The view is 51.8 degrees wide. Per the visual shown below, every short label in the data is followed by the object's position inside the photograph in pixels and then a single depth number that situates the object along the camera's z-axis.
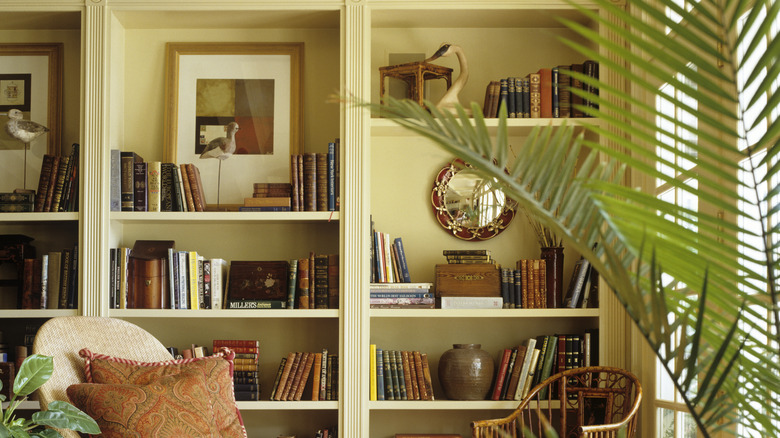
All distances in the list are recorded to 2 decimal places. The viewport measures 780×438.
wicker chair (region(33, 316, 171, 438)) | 2.83
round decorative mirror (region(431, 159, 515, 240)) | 3.96
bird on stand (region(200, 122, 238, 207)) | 3.84
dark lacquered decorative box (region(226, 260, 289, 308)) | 3.73
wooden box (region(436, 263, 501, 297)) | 3.71
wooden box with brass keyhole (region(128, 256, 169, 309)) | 3.71
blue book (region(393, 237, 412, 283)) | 3.78
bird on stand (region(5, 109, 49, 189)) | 3.81
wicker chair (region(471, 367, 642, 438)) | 3.31
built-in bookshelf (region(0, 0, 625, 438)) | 3.67
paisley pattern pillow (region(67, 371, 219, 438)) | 2.63
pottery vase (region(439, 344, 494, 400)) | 3.61
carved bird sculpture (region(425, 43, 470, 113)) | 3.75
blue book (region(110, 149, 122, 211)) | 3.74
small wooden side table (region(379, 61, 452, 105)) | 3.79
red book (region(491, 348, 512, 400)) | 3.67
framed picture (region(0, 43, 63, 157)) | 4.02
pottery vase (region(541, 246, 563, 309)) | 3.71
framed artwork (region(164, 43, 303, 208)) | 3.95
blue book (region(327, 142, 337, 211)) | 3.71
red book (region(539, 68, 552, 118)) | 3.77
